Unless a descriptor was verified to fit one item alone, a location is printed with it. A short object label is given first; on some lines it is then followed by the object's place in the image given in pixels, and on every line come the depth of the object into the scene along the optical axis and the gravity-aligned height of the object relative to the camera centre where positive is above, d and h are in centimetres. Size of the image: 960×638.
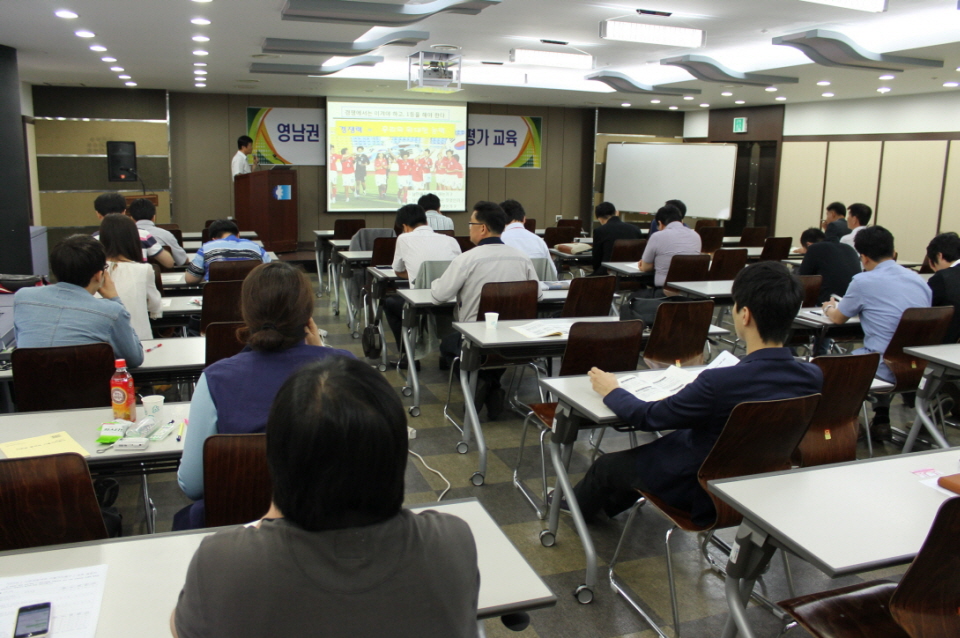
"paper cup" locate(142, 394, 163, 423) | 250 -76
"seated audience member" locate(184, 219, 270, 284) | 529 -47
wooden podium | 1048 -19
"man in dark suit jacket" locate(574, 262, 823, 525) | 240 -63
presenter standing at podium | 1062 +50
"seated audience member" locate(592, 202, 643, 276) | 769 -38
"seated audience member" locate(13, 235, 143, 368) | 291 -50
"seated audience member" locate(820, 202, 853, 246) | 735 -18
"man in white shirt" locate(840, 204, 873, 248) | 756 -11
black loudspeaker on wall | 1138 +41
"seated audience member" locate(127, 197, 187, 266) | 607 -31
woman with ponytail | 198 -50
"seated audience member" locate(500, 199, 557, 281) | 600 -38
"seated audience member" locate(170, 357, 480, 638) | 100 -50
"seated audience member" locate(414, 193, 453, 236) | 732 -19
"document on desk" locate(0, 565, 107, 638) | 140 -85
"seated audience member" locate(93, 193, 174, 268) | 551 -35
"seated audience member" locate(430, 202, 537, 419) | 461 -50
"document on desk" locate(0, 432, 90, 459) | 220 -82
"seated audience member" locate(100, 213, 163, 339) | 400 -47
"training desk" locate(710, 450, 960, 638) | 180 -85
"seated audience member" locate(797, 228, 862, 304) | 554 -46
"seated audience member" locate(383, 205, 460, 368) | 558 -42
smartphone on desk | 136 -84
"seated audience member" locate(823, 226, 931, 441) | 420 -51
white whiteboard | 1247 +46
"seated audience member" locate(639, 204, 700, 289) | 661 -42
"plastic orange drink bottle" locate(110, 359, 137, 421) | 244 -71
